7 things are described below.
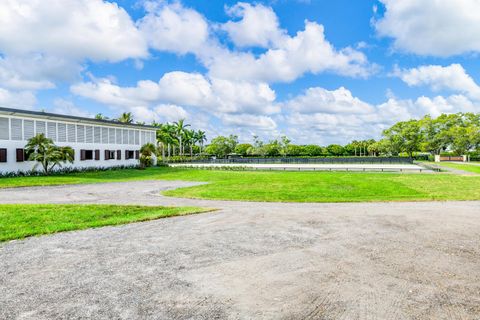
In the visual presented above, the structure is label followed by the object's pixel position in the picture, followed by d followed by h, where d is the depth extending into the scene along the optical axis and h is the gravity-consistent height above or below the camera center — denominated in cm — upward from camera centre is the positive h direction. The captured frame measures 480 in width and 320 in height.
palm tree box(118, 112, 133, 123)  7011 +857
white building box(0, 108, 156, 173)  3033 +250
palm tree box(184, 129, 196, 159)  7960 +514
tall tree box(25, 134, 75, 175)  3070 +70
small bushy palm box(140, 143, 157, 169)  4450 +60
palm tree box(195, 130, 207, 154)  9738 +572
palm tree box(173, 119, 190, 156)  7506 +649
